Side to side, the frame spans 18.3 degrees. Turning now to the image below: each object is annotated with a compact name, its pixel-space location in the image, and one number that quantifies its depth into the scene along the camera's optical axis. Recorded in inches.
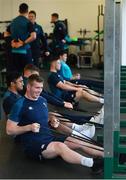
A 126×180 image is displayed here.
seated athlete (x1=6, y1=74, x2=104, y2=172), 148.9
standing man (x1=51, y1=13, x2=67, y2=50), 404.8
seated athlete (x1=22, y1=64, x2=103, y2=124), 185.1
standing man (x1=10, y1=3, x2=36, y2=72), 257.6
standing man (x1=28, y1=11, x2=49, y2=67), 323.7
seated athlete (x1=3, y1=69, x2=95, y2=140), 176.2
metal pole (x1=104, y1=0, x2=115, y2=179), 120.1
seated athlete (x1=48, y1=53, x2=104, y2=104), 236.5
